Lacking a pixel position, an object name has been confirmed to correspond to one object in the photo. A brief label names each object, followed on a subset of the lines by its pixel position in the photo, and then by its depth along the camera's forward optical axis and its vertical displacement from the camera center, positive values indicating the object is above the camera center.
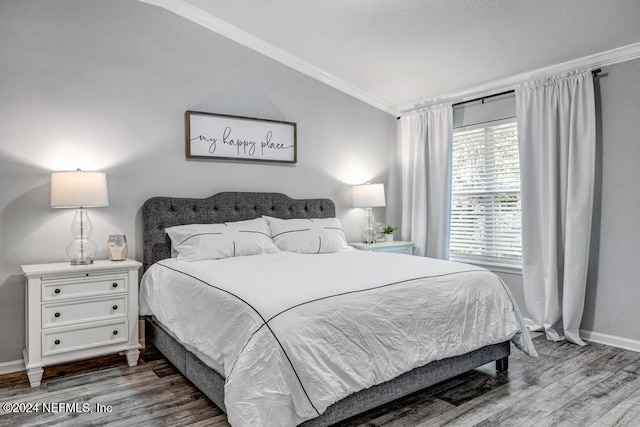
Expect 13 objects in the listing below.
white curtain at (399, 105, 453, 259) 4.66 +0.30
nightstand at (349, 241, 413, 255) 4.55 -0.45
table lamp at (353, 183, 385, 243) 4.70 +0.09
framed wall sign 3.81 +0.62
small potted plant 4.89 -0.30
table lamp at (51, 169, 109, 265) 2.93 +0.05
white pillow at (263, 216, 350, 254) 3.78 -0.28
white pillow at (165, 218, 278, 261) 3.31 -0.30
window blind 4.22 +0.10
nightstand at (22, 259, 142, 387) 2.75 -0.73
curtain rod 3.55 +1.09
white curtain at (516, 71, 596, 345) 3.54 +0.09
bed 1.82 -0.70
